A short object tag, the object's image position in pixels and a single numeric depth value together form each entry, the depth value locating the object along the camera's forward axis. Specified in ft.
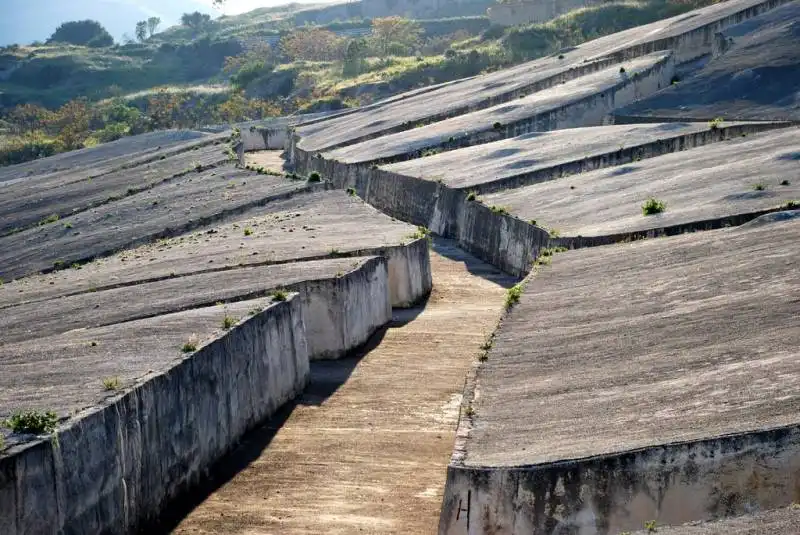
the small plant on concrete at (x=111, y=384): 57.06
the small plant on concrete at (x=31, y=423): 50.70
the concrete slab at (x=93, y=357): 56.65
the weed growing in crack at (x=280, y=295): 76.69
